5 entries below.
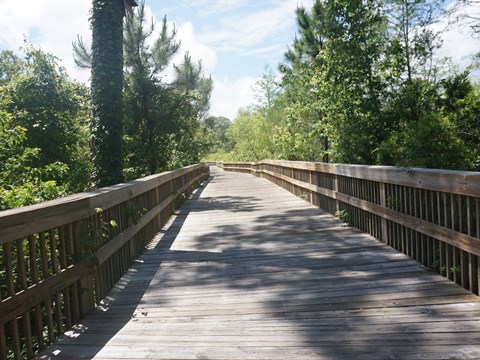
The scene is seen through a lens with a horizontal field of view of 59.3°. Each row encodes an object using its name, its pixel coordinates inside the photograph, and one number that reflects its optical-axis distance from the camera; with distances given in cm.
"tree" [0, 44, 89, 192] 896
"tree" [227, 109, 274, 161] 3241
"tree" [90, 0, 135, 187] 771
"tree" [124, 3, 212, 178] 1257
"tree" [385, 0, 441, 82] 956
